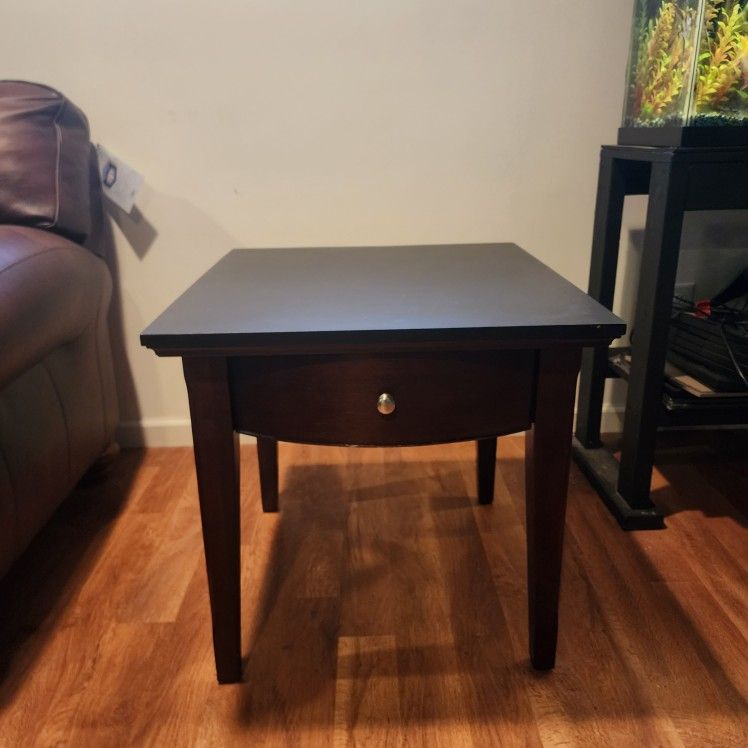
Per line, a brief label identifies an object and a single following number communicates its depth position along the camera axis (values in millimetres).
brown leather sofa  865
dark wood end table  676
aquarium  931
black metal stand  983
